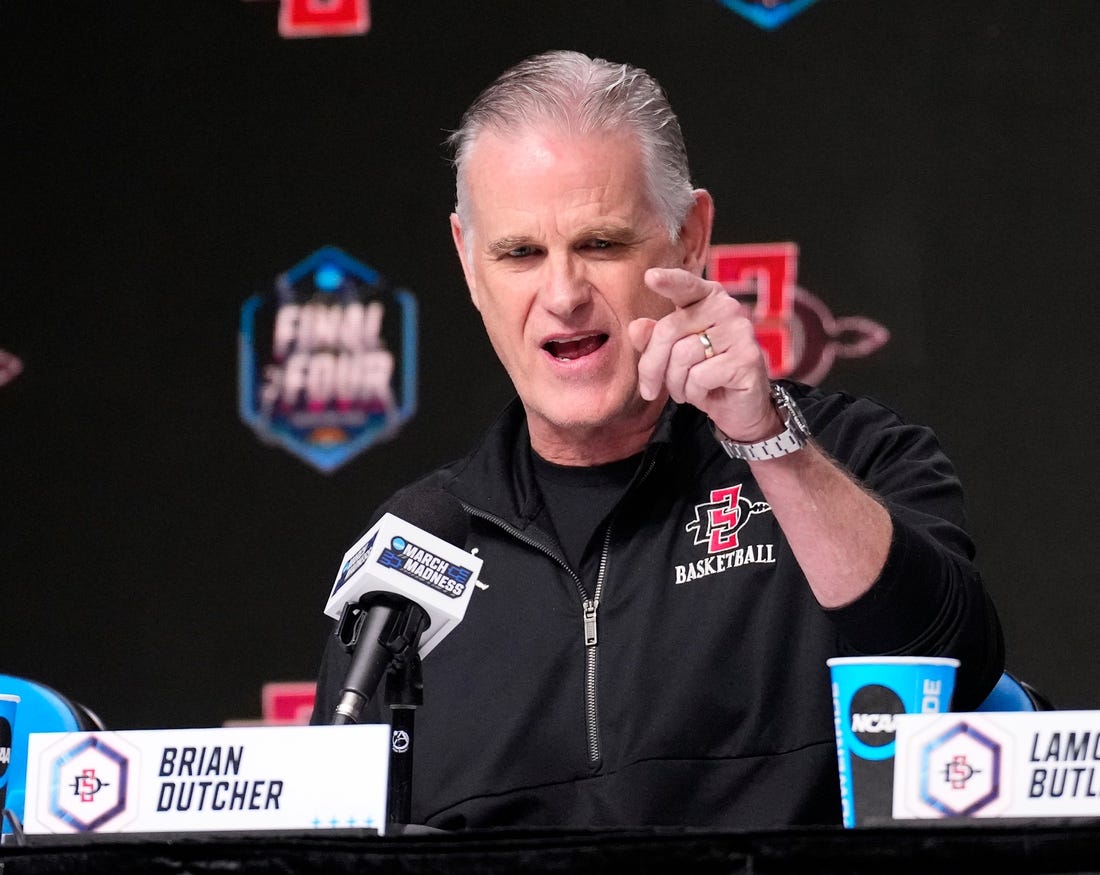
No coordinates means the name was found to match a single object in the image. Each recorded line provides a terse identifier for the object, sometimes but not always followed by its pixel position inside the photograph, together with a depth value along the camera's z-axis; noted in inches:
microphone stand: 192.9
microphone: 194.2
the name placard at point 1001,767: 186.2
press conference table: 184.1
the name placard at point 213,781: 188.3
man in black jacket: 210.6
